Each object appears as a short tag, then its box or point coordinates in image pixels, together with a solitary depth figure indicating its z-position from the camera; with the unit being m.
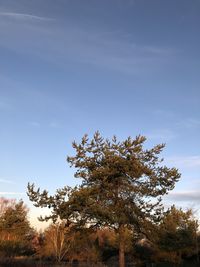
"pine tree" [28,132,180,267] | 18.05
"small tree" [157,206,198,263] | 19.41
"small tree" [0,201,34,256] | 33.41
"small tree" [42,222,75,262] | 31.51
